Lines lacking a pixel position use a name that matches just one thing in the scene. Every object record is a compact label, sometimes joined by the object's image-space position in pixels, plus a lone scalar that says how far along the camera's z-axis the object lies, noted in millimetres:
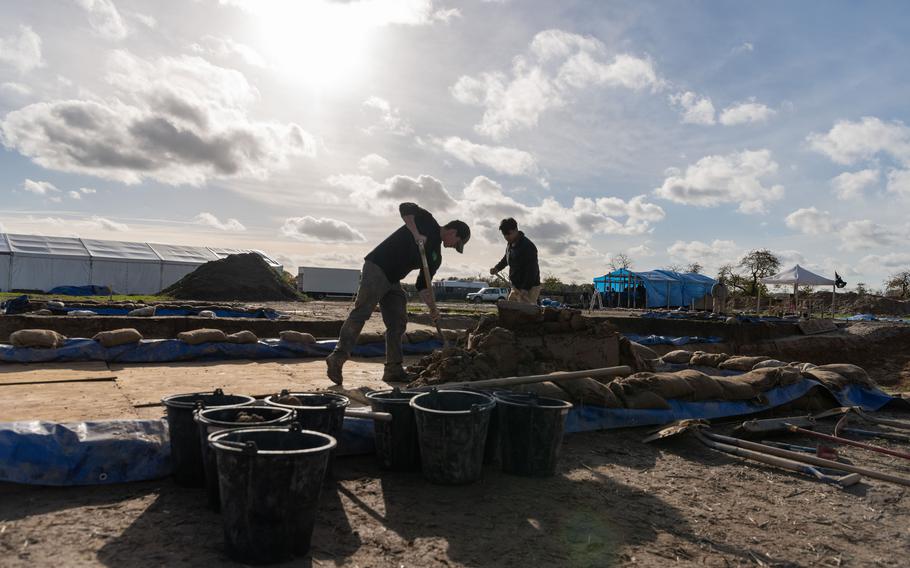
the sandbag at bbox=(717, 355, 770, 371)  6905
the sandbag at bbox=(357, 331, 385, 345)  7703
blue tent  30547
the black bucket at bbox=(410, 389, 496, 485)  2750
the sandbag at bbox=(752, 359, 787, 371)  6592
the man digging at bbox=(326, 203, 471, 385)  4949
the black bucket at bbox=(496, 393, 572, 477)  3023
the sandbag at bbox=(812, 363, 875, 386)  6141
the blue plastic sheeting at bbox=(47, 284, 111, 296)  26578
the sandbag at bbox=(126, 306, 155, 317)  10016
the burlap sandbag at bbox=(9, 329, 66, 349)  5840
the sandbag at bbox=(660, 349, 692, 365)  7672
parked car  36594
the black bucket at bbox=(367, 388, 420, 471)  2986
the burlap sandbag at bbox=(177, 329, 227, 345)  6688
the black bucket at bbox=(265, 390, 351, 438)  2707
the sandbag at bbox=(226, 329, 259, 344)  7020
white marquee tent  27422
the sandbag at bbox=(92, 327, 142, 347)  6191
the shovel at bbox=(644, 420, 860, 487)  3232
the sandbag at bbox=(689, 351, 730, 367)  7342
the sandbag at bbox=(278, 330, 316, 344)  7254
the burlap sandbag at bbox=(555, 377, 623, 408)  4168
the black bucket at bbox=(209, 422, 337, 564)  1869
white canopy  20750
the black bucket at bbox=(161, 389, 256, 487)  2545
